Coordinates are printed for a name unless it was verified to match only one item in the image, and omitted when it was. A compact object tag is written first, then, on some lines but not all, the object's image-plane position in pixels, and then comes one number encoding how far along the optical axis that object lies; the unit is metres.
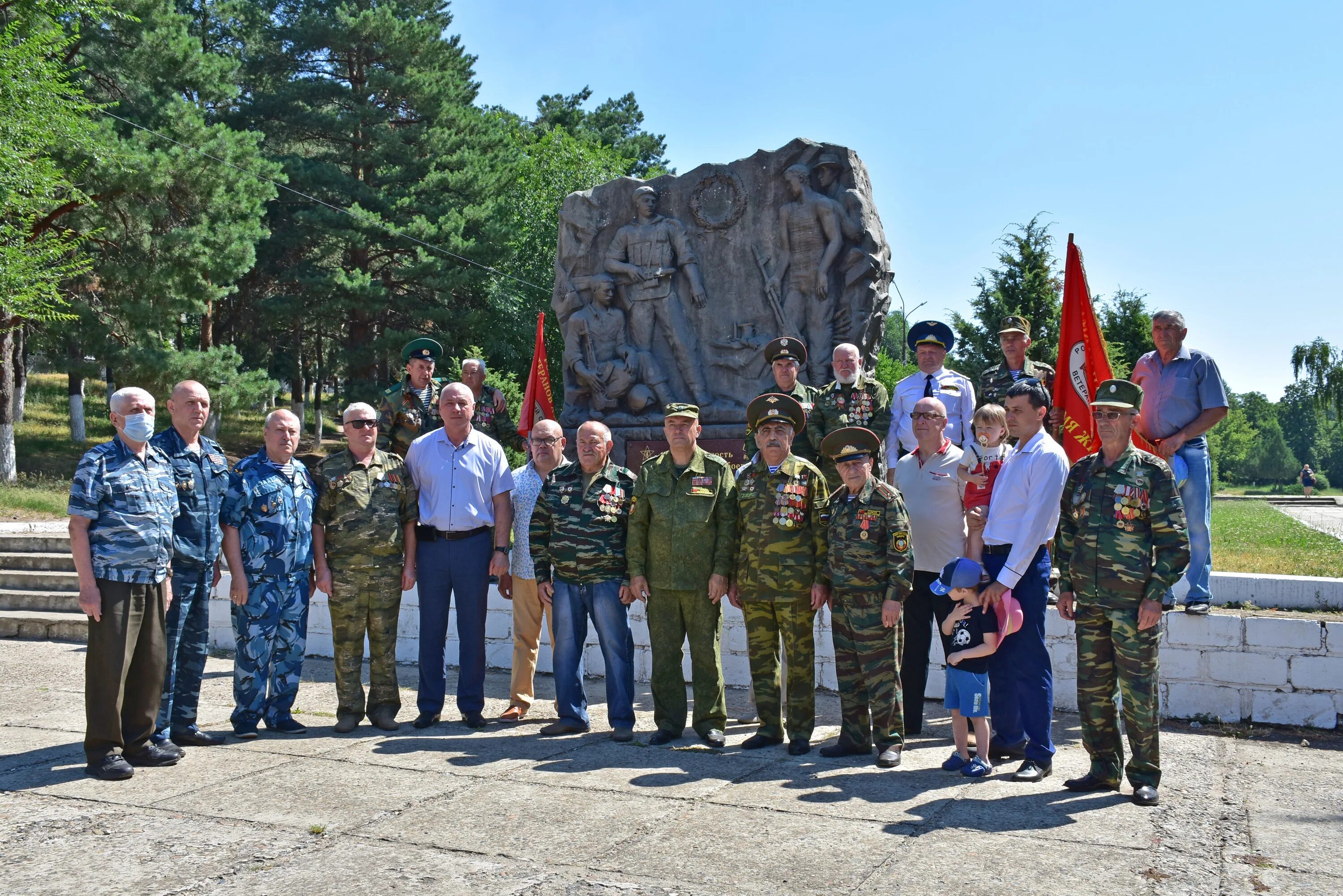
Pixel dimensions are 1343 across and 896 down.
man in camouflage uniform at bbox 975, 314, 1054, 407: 6.70
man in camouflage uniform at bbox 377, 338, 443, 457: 7.89
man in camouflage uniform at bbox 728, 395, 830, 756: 5.18
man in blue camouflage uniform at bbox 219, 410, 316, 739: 5.54
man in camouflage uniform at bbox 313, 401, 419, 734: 5.70
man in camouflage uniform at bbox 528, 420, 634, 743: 5.61
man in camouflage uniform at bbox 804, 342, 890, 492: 6.45
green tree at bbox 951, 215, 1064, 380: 15.09
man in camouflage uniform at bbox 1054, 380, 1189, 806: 4.36
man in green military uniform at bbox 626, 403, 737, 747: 5.39
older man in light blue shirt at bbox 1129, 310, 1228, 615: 5.92
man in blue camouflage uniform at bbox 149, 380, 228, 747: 5.30
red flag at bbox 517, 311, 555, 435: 11.01
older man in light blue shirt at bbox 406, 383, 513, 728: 5.85
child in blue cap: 4.73
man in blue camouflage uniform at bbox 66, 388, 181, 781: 4.91
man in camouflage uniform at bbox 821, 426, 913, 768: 4.90
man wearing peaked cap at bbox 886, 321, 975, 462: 6.34
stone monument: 10.20
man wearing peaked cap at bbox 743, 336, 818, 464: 6.56
